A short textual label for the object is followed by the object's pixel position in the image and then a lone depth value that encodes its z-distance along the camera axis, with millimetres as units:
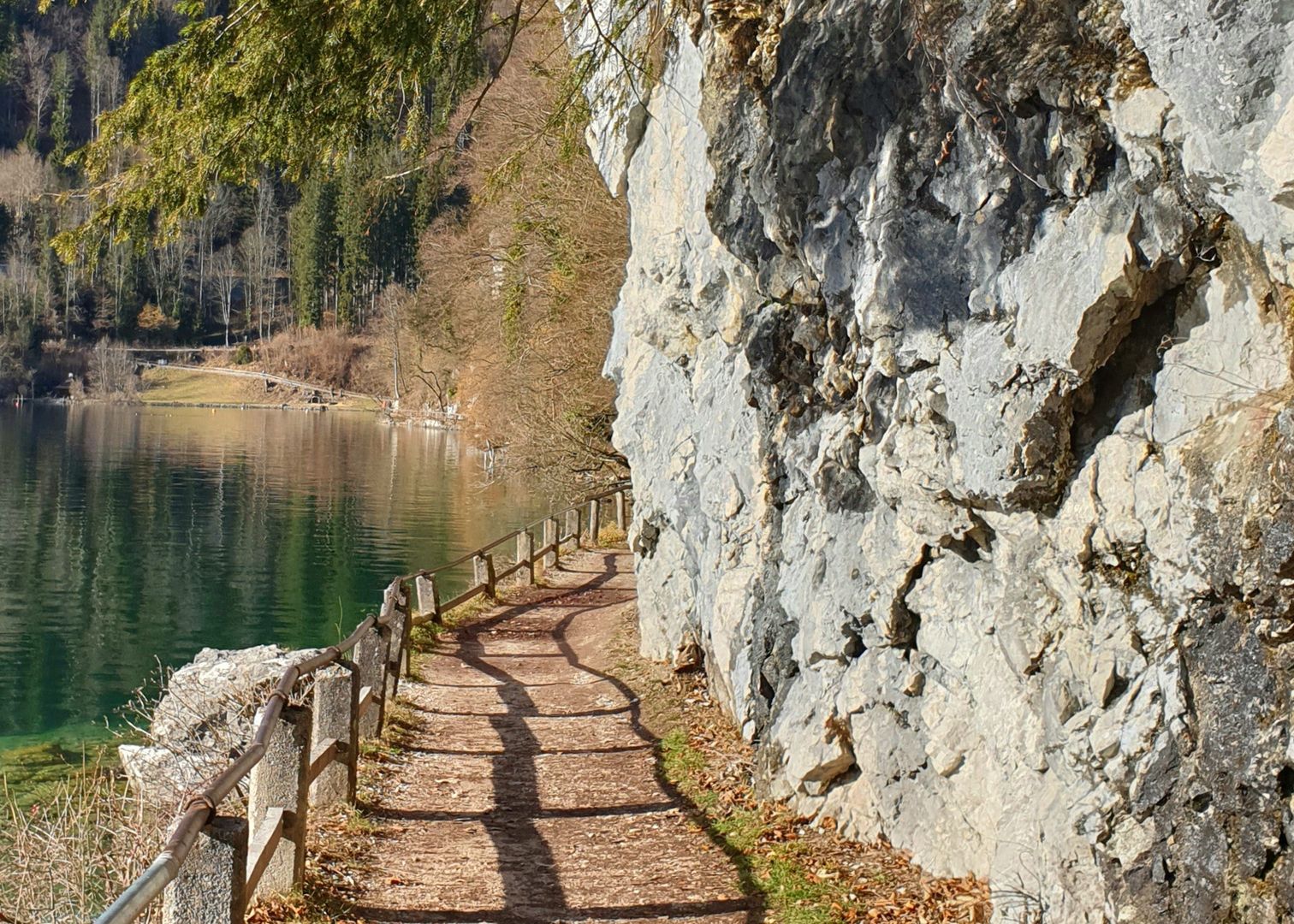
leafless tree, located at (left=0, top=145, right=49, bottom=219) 119938
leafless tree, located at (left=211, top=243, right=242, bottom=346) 122375
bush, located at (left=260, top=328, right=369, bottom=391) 105188
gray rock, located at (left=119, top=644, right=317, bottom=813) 9312
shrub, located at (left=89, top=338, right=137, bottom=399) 101562
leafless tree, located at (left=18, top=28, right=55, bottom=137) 151500
